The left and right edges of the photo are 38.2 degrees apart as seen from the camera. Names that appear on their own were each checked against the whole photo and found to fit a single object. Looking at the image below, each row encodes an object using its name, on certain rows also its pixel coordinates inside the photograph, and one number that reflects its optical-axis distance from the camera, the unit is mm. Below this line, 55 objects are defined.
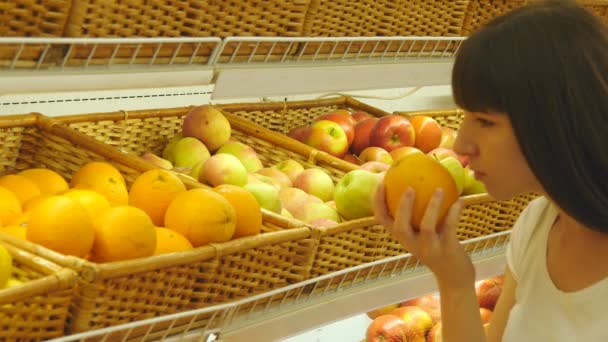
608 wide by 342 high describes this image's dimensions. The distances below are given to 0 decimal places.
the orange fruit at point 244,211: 1477
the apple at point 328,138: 2355
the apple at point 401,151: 2361
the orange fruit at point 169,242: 1354
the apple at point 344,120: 2445
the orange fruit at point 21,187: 1498
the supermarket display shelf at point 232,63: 1149
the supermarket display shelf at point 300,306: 1342
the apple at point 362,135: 2452
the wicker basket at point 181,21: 1217
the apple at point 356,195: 1845
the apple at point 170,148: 2090
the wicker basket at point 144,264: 1218
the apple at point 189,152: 2045
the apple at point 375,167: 2117
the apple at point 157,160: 1966
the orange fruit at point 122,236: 1284
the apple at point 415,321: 2332
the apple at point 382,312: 2475
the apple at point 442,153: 2301
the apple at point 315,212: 1845
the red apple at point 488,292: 2574
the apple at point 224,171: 1832
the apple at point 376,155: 2311
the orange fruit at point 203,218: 1405
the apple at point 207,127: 2107
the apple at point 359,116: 2586
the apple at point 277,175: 2004
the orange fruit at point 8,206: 1384
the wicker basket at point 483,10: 2014
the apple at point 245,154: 2076
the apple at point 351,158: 2396
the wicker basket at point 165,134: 1971
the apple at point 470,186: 2121
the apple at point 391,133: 2410
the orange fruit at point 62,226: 1243
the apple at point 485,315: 2463
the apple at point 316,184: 2004
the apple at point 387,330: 2272
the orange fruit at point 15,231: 1287
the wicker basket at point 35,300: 1095
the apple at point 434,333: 2283
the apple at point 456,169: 2082
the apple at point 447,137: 2520
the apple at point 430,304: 2449
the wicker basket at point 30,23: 1108
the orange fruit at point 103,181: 1546
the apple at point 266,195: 1731
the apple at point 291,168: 2068
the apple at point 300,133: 2379
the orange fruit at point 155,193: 1493
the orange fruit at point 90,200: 1399
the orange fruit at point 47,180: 1554
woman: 1196
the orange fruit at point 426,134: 2475
